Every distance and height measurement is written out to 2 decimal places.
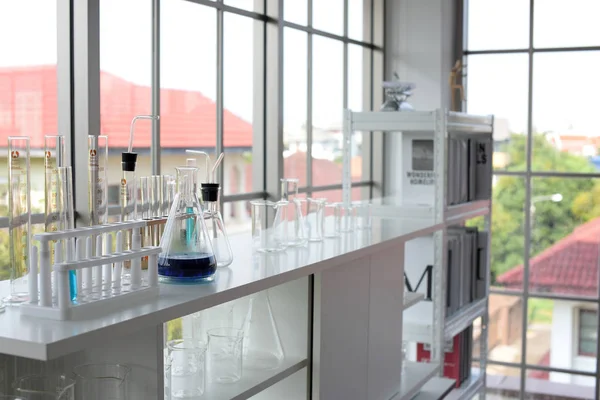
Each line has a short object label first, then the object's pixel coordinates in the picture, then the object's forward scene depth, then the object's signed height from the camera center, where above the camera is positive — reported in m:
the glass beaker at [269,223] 2.16 -0.17
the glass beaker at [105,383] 1.45 -0.41
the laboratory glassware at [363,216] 2.78 -0.19
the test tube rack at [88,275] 1.35 -0.21
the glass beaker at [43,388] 1.39 -0.40
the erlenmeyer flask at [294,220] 2.24 -0.17
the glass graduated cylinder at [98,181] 1.59 -0.04
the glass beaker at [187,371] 1.66 -0.44
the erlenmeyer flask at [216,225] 1.85 -0.15
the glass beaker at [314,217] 2.37 -0.17
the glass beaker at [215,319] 1.96 -0.39
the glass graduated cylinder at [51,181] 1.50 -0.04
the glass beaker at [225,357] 1.77 -0.44
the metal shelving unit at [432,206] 3.15 -0.17
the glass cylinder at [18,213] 1.47 -0.10
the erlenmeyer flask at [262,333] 1.98 -0.43
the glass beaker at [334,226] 2.49 -0.21
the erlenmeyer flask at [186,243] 1.67 -0.17
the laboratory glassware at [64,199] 1.50 -0.07
